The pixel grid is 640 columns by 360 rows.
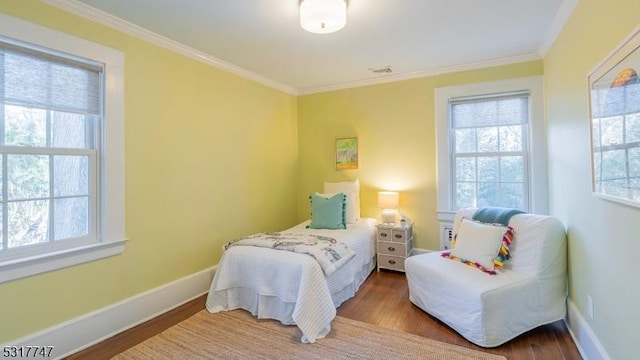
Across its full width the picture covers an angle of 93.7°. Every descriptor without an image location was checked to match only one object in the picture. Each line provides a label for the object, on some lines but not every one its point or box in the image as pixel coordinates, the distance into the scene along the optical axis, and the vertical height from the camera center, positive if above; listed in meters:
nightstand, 3.51 -0.73
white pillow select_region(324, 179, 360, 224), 3.78 -0.10
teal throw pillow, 3.52 -0.33
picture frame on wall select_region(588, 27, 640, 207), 1.27 +0.28
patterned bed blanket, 2.48 -0.54
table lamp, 3.69 -0.25
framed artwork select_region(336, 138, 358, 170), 4.17 +0.44
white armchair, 2.08 -0.79
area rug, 2.01 -1.13
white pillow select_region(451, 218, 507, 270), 2.42 -0.50
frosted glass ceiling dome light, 2.01 +1.17
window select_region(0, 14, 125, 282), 1.89 +0.27
